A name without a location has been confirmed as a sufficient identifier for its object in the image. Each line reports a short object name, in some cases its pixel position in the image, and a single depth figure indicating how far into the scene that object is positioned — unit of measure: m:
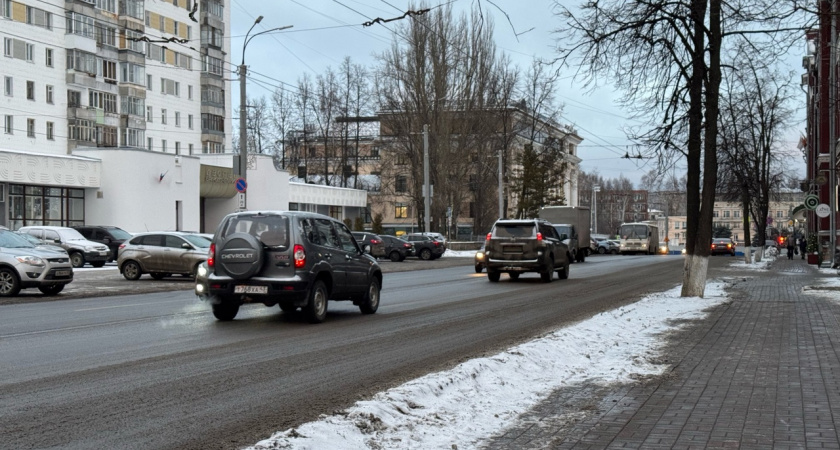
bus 71.44
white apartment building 46.25
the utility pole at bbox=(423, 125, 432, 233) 53.09
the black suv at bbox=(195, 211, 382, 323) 14.13
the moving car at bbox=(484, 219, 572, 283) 27.20
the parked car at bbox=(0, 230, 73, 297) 20.36
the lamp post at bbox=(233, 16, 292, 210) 31.78
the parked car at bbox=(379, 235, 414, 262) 49.88
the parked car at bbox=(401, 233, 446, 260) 51.53
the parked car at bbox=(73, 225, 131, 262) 39.69
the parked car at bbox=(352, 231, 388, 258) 47.12
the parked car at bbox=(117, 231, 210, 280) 28.19
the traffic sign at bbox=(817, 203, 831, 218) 35.19
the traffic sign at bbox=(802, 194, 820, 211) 34.53
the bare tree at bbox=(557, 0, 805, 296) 18.22
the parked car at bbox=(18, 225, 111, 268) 36.30
